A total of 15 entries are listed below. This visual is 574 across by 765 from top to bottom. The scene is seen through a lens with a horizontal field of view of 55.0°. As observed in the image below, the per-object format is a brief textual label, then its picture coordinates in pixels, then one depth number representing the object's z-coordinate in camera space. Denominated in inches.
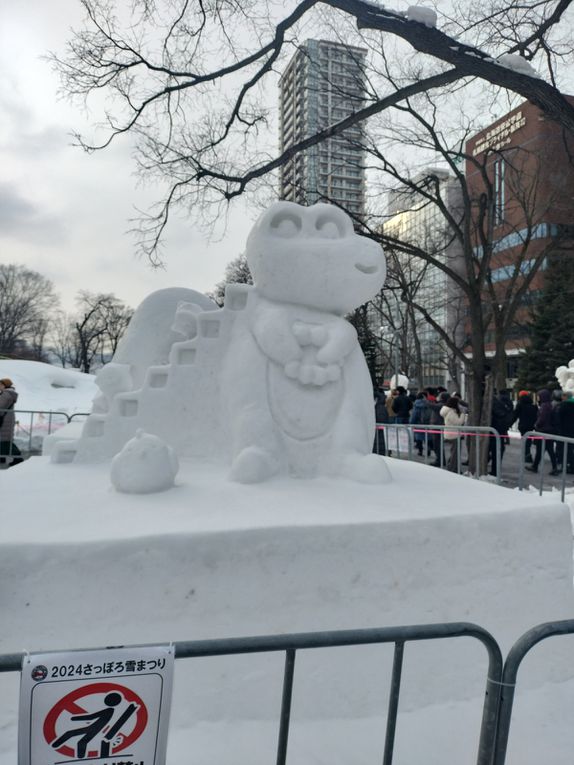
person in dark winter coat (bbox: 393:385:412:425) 462.9
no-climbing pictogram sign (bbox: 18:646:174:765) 53.6
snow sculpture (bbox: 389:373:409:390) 721.6
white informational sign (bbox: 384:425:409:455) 358.9
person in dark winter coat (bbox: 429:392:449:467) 389.1
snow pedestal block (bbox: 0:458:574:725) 96.0
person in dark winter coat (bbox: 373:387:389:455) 376.2
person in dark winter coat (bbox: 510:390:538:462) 432.1
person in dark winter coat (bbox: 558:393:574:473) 378.0
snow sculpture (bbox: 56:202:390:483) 141.6
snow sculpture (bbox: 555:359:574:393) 532.0
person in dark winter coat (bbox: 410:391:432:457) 440.5
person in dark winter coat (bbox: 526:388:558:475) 397.8
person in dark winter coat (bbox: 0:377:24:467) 357.1
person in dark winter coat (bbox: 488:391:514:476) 396.2
